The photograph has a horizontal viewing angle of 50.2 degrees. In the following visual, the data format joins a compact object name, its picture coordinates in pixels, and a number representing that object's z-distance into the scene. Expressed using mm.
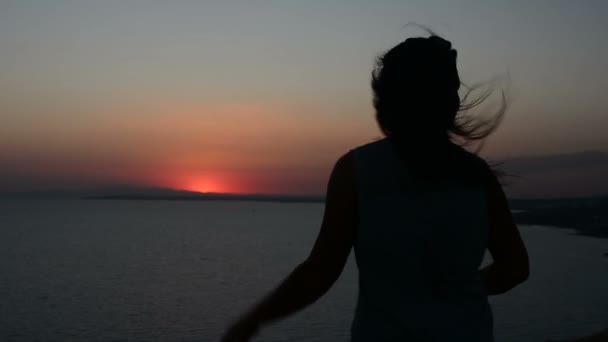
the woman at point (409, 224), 1474
